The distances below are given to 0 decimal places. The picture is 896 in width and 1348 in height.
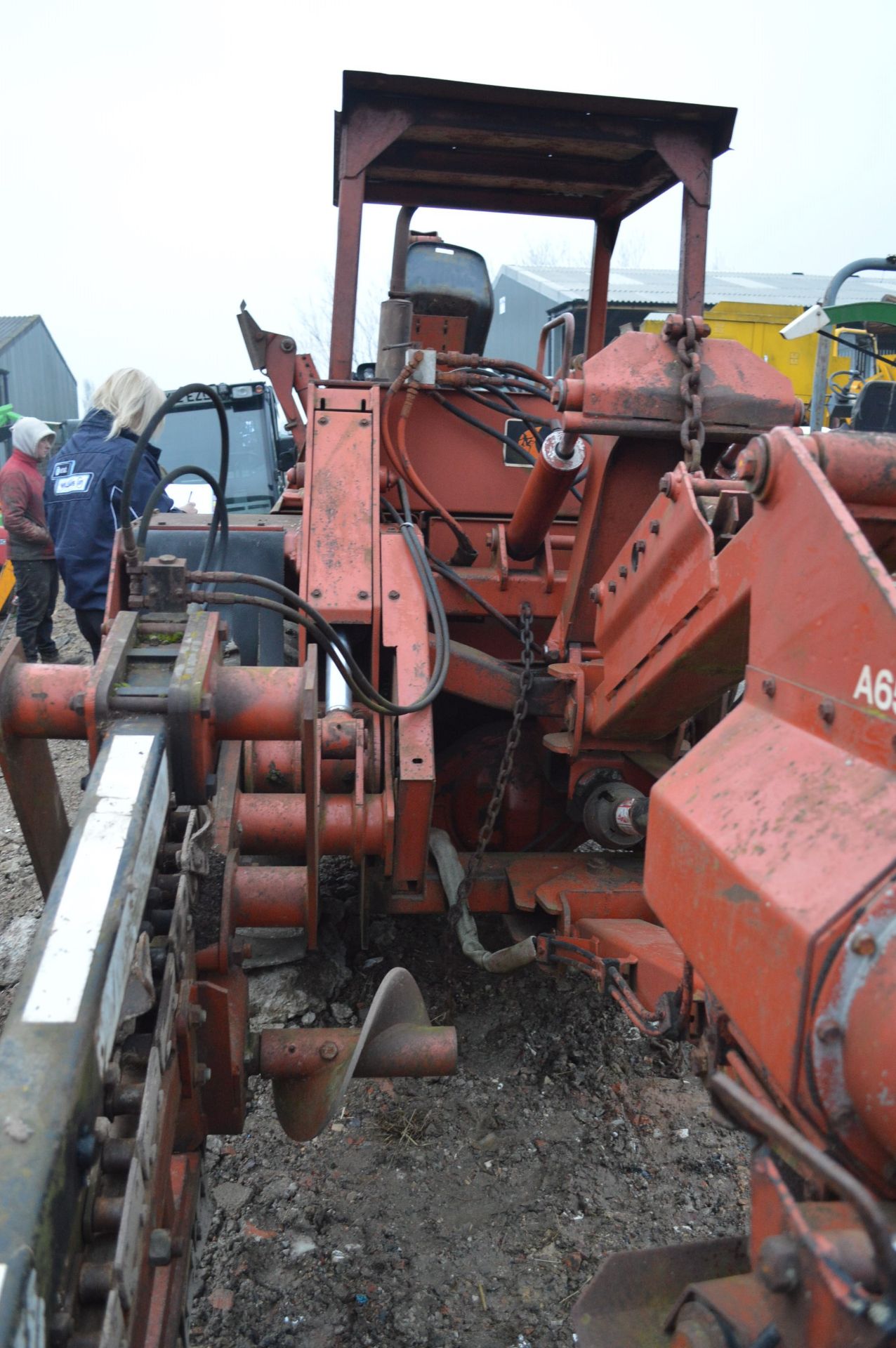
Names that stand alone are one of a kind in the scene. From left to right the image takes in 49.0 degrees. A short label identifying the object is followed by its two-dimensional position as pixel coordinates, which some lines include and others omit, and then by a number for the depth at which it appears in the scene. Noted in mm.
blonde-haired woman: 4078
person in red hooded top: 6348
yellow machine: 14516
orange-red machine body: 1101
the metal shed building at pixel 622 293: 17562
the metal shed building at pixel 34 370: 26969
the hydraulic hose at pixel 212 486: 2109
